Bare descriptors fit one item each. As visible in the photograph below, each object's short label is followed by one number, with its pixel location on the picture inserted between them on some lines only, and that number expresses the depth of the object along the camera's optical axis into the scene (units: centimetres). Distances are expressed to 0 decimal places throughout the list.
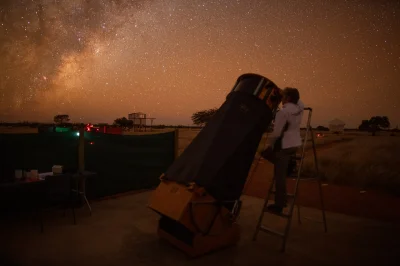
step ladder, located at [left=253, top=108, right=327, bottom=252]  394
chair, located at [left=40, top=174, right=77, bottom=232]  476
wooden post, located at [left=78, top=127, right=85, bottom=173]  627
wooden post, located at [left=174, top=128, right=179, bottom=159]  824
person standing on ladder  421
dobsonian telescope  357
